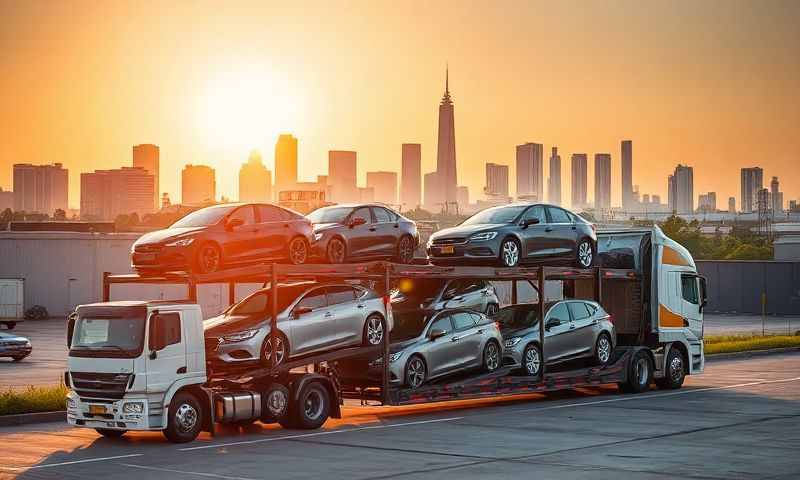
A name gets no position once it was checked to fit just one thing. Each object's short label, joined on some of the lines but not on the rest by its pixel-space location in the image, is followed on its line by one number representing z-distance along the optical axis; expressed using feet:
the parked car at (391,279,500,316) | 83.05
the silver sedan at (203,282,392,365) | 66.85
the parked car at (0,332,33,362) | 126.11
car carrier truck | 61.98
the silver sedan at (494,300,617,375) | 84.07
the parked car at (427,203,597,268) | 83.35
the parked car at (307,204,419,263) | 78.69
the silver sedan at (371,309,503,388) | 74.84
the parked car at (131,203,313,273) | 68.03
